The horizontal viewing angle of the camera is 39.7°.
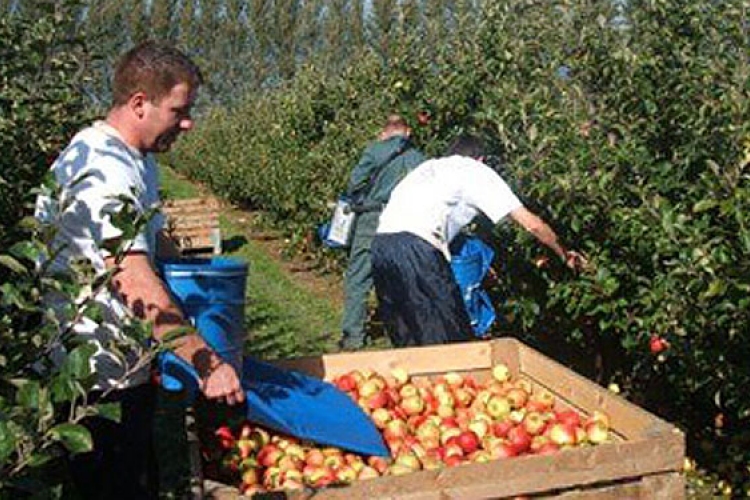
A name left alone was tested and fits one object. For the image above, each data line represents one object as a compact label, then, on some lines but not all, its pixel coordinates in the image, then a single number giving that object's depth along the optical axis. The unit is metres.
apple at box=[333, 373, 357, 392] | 4.38
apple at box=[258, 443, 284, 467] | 3.59
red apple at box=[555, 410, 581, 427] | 3.93
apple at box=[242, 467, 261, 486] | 3.46
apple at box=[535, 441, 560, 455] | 3.73
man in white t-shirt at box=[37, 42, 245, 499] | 2.66
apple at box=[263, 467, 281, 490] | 3.42
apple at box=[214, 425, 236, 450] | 3.55
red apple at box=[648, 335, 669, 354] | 4.49
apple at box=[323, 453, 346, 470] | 3.54
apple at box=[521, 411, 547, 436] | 3.98
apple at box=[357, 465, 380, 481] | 3.49
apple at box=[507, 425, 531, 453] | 3.86
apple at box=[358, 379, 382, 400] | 4.27
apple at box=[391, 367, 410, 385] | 4.57
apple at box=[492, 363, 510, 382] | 4.57
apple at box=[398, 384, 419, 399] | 4.42
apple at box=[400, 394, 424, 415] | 4.33
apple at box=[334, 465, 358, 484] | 3.38
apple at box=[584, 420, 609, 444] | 3.70
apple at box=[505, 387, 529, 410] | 4.29
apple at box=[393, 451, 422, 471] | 3.56
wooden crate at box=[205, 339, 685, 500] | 2.96
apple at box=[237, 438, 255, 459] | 3.57
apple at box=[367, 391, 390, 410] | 4.18
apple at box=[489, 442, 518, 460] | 3.73
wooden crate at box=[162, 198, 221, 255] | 13.83
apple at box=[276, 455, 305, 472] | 3.50
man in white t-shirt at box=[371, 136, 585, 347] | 5.13
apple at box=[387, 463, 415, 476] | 3.49
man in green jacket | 7.62
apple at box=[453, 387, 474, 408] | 4.42
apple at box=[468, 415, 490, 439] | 4.07
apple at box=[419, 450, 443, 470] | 3.62
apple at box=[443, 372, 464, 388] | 4.58
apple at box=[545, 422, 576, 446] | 3.80
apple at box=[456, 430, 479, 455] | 3.89
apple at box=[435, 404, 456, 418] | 4.30
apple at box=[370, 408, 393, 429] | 4.10
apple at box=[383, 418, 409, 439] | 4.01
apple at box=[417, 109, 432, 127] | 7.73
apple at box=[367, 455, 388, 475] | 3.59
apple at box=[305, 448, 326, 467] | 3.55
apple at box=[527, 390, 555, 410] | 4.26
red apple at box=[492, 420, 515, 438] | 3.98
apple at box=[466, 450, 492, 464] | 3.67
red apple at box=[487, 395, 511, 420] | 4.21
